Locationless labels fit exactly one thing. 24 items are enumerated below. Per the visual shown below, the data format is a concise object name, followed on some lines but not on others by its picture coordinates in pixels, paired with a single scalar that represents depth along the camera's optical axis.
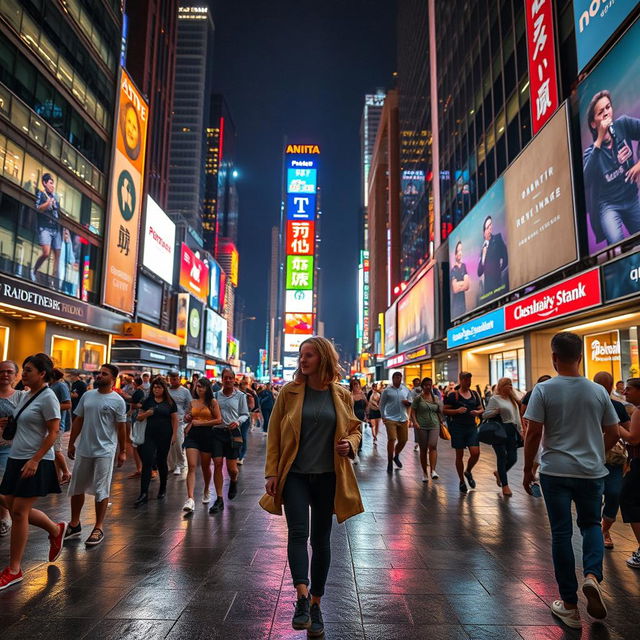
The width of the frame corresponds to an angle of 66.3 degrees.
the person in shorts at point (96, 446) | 5.29
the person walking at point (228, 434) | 6.92
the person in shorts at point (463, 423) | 8.29
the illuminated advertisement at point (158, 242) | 44.81
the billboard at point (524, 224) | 15.74
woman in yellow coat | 3.21
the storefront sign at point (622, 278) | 11.46
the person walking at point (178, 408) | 8.12
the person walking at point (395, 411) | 10.16
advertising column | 59.94
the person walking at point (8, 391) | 4.79
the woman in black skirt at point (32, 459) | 4.08
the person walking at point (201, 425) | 6.79
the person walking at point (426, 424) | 9.10
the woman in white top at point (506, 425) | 8.00
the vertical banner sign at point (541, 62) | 18.00
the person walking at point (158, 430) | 7.08
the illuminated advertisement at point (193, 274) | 61.92
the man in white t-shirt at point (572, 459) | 3.35
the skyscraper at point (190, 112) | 122.94
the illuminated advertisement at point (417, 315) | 36.73
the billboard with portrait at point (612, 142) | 12.40
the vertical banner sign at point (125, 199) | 31.44
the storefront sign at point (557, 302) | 13.35
